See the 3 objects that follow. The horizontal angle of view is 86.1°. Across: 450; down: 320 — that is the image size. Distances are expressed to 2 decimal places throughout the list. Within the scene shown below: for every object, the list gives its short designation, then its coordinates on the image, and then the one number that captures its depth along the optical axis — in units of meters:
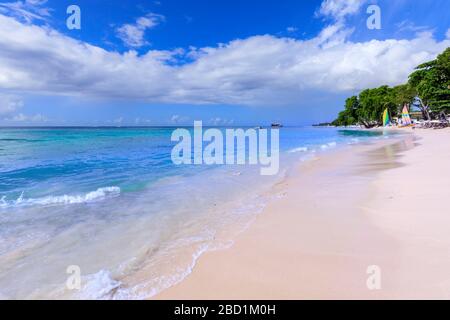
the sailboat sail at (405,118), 59.41
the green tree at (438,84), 41.62
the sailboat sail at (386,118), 69.90
